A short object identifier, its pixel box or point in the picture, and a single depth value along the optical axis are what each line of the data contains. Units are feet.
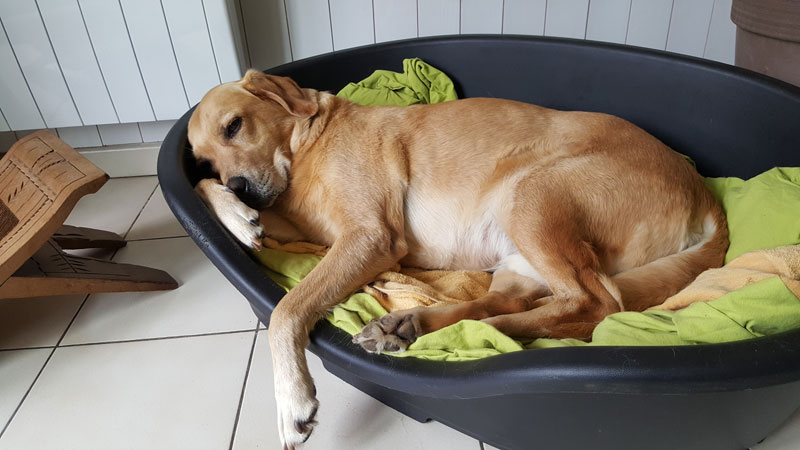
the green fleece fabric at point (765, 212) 4.80
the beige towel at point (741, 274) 3.94
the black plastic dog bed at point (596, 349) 3.08
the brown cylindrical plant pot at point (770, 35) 6.13
